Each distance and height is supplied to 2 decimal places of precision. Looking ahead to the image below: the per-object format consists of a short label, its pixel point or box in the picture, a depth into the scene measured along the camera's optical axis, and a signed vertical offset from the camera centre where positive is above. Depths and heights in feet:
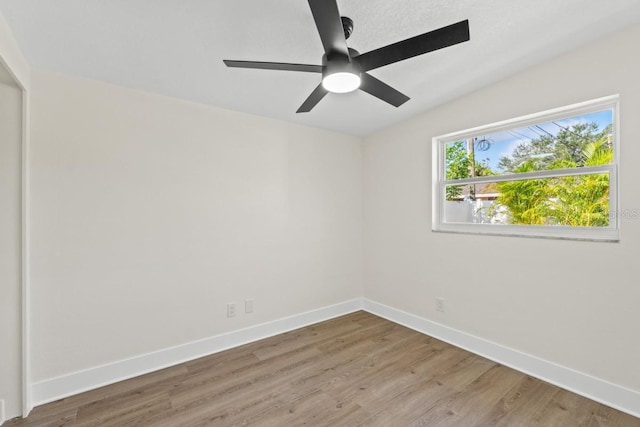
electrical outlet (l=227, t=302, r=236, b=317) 8.81 -3.05
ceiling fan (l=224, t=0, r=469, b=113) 3.84 +2.50
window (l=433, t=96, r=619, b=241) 6.70 +0.97
